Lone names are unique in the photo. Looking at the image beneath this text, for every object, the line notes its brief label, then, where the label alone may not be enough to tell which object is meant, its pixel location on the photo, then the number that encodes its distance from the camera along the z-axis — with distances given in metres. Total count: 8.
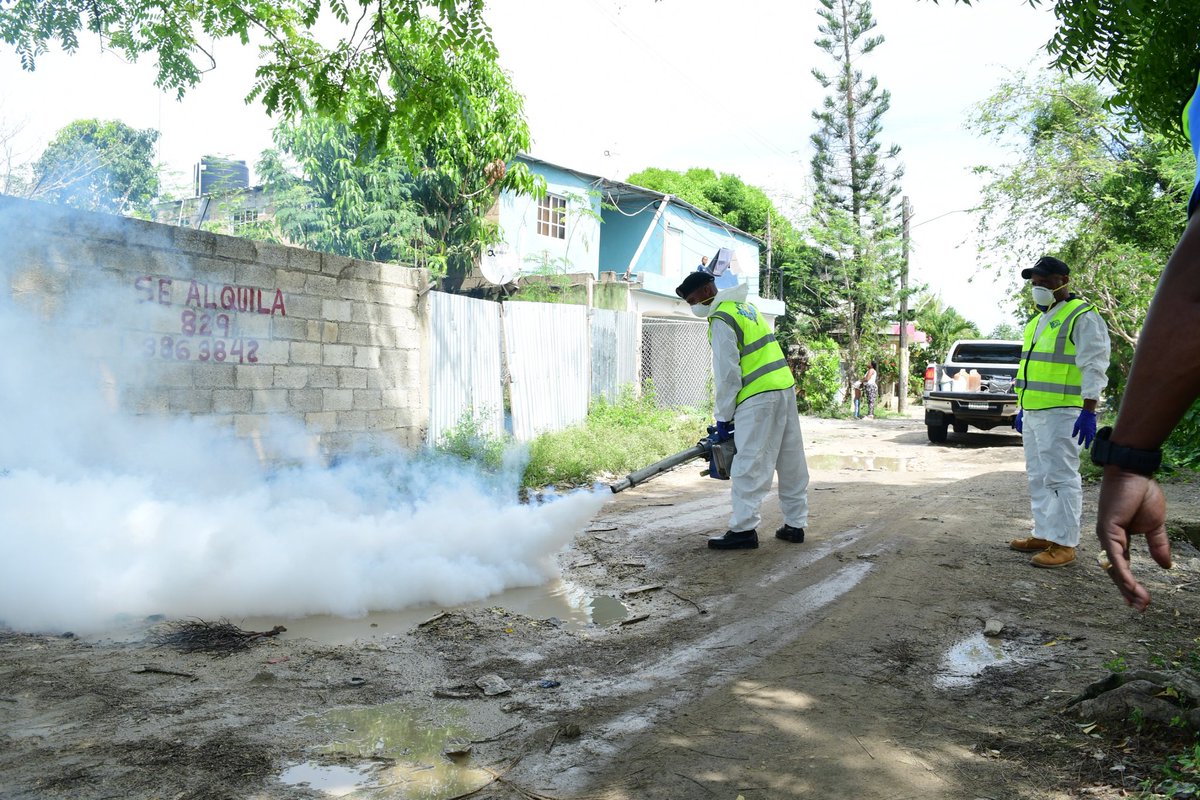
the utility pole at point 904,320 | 27.48
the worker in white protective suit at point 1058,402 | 5.78
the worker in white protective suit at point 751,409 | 6.31
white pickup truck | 14.69
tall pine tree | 26.98
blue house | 19.94
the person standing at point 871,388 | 24.95
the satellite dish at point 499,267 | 15.29
